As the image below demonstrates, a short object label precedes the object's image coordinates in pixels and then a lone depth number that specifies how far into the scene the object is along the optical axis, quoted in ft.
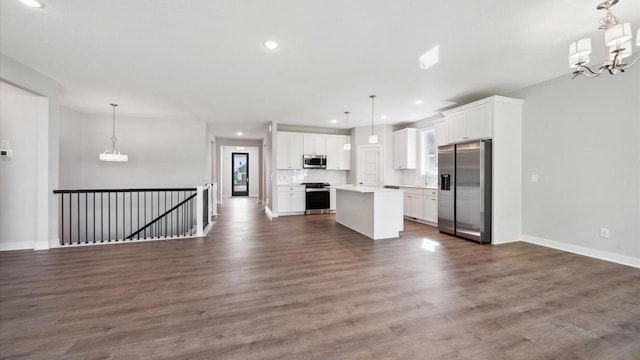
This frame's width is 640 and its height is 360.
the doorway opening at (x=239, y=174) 40.88
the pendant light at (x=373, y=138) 15.64
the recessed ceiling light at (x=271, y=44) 9.07
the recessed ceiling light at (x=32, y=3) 6.95
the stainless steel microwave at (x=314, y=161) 24.44
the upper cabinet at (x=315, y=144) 24.58
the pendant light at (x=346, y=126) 19.67
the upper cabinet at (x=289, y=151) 23.75
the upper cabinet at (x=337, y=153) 25.45
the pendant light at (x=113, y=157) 16.38
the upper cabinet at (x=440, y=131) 17.84
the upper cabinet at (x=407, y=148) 21.91
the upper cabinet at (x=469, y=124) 13.98
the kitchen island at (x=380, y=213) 14.83
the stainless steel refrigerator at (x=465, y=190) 13.92
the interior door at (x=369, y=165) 24.22
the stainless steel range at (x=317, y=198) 24.18
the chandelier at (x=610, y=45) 6.23
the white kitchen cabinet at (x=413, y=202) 20.08
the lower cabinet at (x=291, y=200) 23.54
